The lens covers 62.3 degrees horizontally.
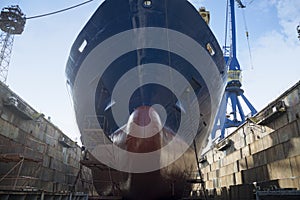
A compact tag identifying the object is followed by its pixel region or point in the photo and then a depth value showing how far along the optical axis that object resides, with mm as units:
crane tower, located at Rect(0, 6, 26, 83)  28750
